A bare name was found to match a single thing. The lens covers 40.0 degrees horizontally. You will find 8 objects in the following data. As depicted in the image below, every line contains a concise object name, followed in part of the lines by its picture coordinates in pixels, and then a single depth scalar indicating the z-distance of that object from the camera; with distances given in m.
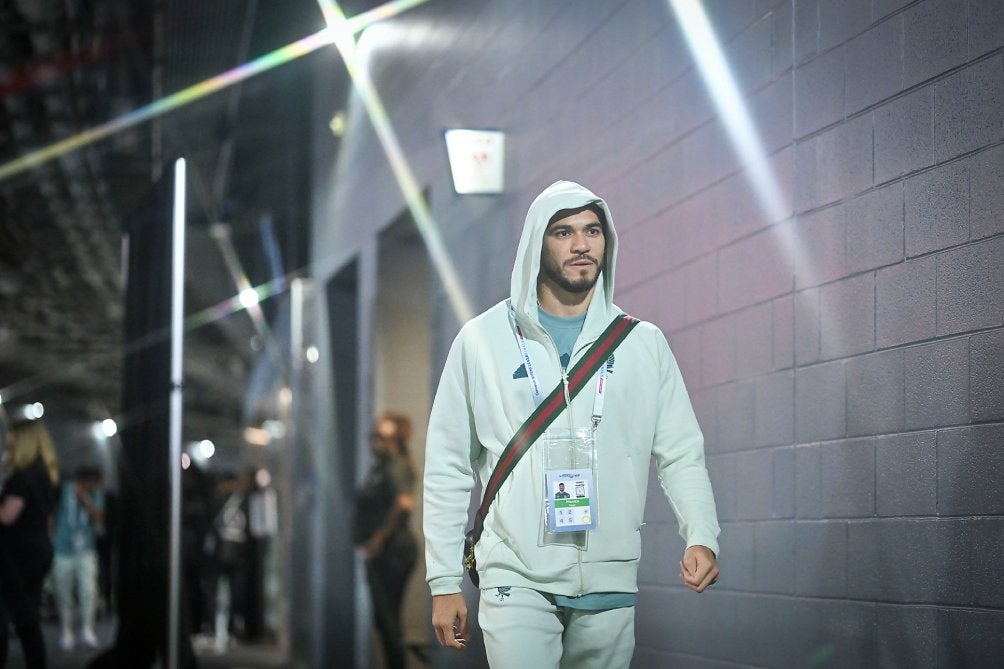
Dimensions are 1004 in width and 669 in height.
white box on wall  5.53
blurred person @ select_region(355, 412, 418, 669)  7.42
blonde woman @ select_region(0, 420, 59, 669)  6.55
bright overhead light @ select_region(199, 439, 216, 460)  41.91
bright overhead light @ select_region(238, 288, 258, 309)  17.02
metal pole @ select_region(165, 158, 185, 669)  5.12
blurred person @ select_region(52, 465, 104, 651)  11.16
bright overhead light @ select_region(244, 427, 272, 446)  24.75
